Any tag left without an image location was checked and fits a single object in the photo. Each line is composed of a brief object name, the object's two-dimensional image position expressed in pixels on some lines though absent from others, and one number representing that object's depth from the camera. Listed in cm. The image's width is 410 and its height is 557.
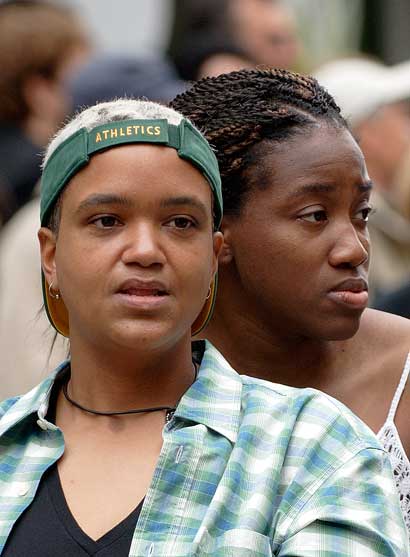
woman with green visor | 614
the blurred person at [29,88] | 1483
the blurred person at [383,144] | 1352
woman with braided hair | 748
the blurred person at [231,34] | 1587
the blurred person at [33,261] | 1220
